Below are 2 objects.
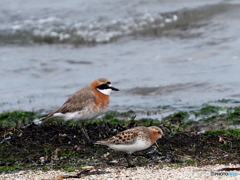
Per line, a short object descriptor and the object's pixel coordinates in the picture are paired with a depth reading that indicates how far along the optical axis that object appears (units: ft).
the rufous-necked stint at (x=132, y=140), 45.29
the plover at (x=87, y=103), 57.57
